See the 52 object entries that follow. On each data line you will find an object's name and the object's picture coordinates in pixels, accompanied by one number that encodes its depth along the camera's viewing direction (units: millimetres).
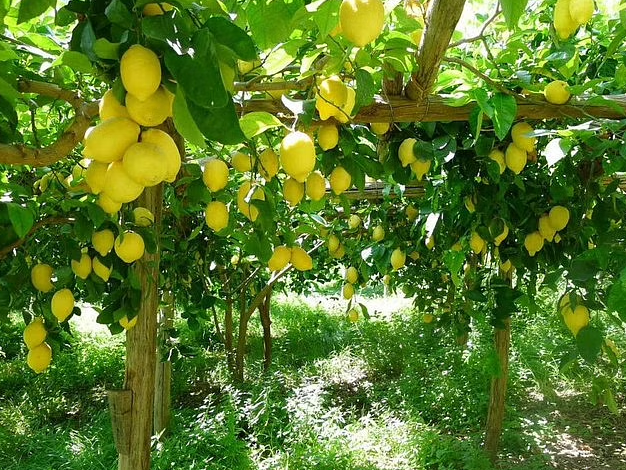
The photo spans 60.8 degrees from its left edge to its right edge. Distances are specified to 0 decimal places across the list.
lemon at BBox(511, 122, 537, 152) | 1606
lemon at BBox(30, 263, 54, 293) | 1481
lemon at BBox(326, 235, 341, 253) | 3432
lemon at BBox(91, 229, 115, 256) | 1326
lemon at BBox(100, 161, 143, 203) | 585
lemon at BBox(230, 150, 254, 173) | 1248
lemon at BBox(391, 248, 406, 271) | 2805
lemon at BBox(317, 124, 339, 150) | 1122
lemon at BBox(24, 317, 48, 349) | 1509
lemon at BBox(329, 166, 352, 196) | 1304
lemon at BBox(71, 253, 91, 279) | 1381
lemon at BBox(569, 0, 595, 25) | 968
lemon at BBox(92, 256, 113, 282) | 1396
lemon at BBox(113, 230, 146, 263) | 1270
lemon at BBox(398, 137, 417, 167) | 1580
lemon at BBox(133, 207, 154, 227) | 1407
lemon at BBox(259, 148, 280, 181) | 1228
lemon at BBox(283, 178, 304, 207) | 1130
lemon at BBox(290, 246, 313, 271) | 1575
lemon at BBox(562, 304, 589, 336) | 1320
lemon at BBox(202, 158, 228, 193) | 1233
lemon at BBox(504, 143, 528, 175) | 1621
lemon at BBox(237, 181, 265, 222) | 1215
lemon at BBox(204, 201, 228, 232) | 1359
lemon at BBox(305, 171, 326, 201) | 1186
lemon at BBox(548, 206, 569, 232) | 1970
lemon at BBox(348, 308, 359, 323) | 3510
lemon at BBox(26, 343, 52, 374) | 1508
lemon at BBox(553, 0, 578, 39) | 1008
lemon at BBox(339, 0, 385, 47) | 720
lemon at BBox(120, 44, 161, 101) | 513
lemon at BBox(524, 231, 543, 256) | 2039
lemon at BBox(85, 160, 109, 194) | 666
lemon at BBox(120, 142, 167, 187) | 556
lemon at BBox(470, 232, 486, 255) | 2084
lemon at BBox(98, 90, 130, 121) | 577
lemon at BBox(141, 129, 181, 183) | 580
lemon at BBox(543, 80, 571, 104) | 1419
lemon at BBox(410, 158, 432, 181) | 1567
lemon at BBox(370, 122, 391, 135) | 1505
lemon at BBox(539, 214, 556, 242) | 2014
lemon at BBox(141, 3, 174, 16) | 545
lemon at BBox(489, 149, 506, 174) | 1652
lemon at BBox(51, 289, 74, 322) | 1427
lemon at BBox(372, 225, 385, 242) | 3124
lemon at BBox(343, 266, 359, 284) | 3572
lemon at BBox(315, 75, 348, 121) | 927
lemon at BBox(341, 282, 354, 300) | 3580
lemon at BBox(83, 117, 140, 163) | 556
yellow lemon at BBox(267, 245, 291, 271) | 1512
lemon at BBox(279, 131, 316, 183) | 881
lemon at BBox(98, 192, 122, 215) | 985
